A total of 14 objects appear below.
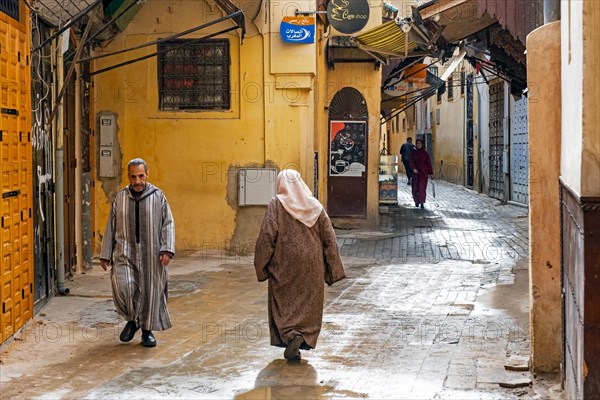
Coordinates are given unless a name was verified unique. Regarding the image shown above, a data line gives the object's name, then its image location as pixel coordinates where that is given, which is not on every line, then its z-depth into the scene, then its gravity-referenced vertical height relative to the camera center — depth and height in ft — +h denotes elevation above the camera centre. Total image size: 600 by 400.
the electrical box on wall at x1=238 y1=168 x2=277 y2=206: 44.88 -0.93
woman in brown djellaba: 24.44 -2.56
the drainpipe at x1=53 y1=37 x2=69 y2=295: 34.14 -1.32
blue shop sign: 44.52 +6.16
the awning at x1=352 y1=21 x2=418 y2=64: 53.57 +6.87
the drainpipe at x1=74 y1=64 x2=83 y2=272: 40.37 -0.67
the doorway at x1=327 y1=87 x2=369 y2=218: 61.98 +0.40
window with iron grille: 45.27 +4.13
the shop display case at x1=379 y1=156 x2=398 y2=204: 76.64 -1.64
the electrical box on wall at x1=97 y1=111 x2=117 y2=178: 44.78 +0.98
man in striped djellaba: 26.45 -2.46
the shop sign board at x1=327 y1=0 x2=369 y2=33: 50.70 +7.72
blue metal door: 75.06 +0.43
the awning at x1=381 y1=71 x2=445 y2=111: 74.33 +5.53
